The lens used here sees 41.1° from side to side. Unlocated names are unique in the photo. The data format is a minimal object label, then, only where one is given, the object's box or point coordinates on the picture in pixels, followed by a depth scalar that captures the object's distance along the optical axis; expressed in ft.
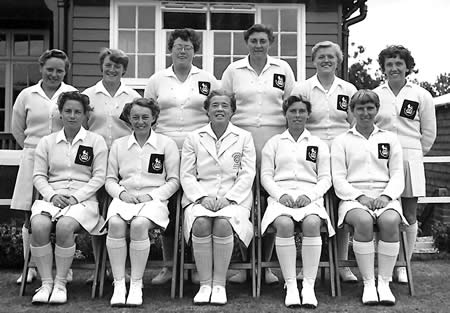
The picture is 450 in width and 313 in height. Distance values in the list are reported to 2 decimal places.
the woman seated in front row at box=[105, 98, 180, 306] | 12.56
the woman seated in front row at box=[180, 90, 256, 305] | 12.59
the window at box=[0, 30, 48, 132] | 31.04
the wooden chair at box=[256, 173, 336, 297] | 13.21
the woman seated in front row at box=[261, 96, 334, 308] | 12.58
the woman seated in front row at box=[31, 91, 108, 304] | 12.69
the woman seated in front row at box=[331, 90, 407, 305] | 12.70
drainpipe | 26.55
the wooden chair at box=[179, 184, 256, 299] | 13.20
